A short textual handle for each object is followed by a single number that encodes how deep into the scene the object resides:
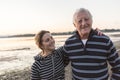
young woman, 1.77
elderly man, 1.63
